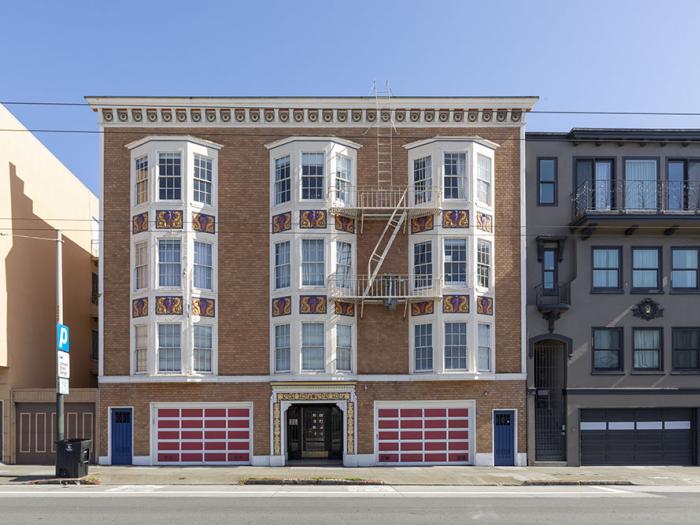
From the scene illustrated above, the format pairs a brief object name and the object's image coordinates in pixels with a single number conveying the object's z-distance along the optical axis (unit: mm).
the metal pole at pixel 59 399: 21562
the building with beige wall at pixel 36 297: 24906
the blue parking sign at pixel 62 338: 21730
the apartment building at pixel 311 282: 24812
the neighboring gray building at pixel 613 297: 25172
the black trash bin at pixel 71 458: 20594
